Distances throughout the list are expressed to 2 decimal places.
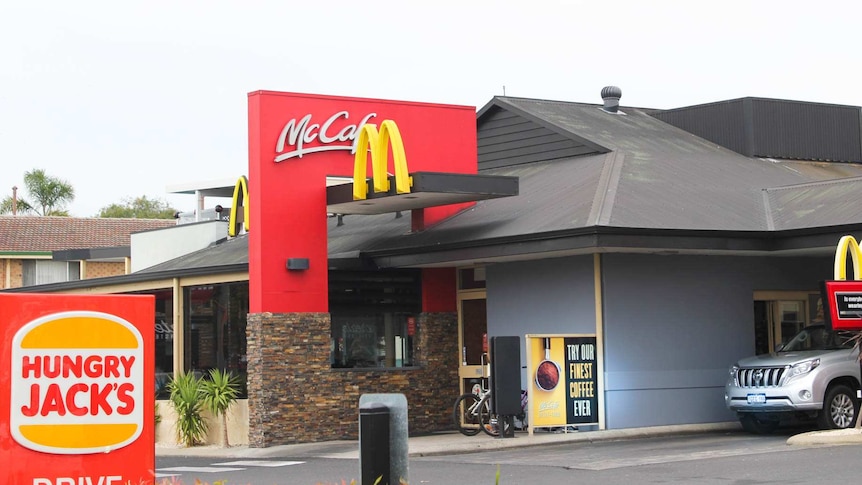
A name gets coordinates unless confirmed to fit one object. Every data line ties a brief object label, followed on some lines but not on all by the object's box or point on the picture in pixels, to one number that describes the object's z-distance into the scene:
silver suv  20.05
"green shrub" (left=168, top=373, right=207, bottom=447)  24.41
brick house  46.66
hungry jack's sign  10.23
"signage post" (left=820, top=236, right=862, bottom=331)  18.88
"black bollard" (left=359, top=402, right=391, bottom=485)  9.95
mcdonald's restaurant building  21.72
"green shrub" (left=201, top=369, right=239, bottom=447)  23.69
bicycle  21.91
